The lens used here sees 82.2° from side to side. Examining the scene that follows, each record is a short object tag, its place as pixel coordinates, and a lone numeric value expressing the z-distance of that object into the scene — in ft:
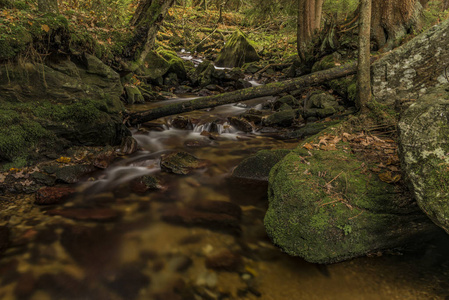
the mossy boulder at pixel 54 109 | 15.21
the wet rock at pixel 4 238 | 10.54
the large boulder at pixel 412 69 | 15.55
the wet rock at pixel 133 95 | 31.34
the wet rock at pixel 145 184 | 15.90
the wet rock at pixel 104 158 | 17.61
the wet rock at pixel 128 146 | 20.27
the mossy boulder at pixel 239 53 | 58.85
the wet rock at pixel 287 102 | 31.89
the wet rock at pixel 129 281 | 9.21
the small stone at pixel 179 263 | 10.26
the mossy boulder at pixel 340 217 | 9.50
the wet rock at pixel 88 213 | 12.82
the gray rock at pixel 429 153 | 7.43
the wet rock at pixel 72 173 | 15.39
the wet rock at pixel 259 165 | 16.87
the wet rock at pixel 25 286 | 8.74
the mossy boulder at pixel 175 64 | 46.39
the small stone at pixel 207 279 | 9.40
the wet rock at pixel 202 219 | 12.73
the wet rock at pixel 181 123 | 27.78
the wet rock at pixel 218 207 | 13.96
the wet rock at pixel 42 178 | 14.53
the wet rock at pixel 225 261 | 10.20
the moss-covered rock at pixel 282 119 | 26.99
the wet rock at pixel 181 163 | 18.12
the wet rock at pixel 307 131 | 22.96
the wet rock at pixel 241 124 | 27.50
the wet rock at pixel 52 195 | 13.35
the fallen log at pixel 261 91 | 20.29
